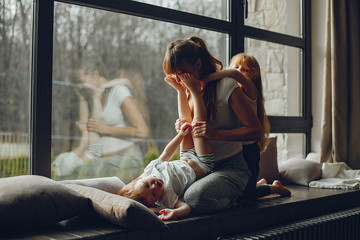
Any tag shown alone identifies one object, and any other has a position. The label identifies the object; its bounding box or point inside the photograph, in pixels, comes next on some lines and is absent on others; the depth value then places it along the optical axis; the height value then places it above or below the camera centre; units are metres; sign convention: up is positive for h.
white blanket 3.22 -0.46
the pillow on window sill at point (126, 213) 1.68 -0.37
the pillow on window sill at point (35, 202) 1.62 -0.33
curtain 3.87 +0.35
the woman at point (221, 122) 2.15 +0.00
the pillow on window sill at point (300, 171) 3.40 -0.40
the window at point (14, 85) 2.31 +0.21
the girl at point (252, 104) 2.41 +0.12
